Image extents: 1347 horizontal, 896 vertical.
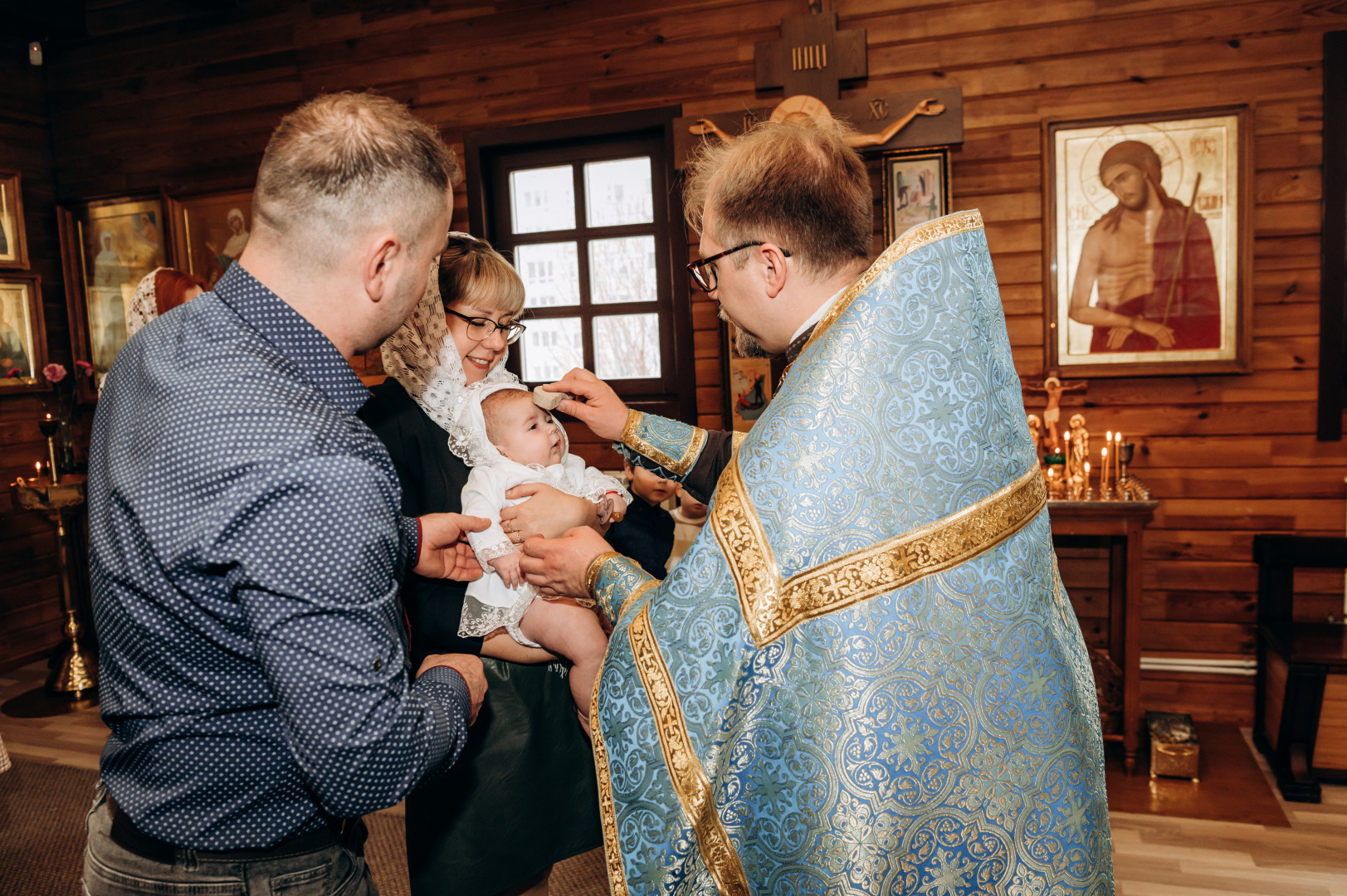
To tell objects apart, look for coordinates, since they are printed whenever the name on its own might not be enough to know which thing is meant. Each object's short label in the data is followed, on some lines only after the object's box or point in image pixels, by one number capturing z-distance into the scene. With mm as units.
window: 4340
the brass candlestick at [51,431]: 4590
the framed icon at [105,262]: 5137
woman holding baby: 1709
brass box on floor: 3320
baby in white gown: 1702
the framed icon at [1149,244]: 3549
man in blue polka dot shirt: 932
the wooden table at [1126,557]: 3266
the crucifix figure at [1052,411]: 3613
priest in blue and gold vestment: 1120
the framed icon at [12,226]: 4945
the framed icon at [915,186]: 3779
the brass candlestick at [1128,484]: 3326
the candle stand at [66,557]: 4480
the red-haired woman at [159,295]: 3170
